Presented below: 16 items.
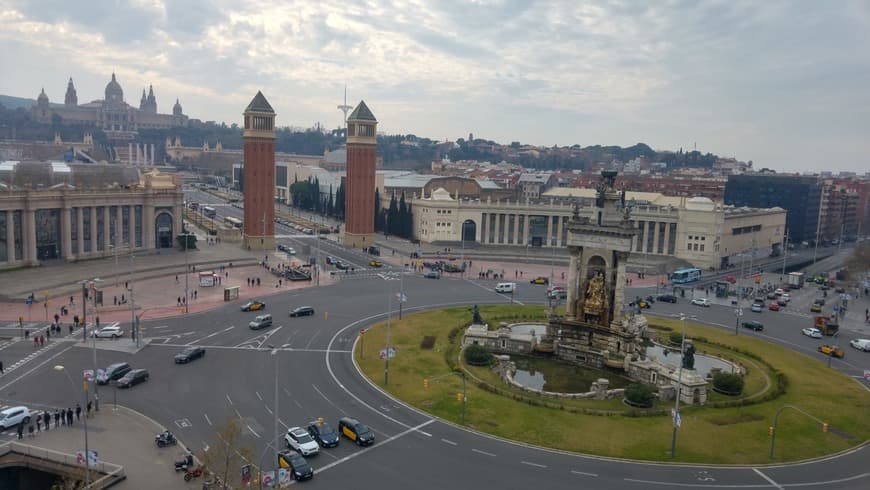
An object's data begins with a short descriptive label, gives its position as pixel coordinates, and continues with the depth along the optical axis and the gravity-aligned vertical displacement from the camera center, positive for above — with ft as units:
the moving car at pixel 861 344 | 208.03 -51.62
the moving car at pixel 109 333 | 184.96 -51.89
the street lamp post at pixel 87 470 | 95.72 -48.65
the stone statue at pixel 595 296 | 187.33 -35.72
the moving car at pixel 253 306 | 226.58 -51.79
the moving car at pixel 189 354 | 163.73 -51.25
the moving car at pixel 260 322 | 201.32 -51.31
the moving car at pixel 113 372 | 147.02 -51.08
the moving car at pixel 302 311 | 220.23 -51.54
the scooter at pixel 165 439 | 114.42 -50.75
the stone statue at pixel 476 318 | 200.85 -46.58
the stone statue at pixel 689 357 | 152.15 -42.70
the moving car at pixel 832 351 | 197.52 -51.40
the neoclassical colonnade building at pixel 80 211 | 271.08 -26.77
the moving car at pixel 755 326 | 230.48 -51.86
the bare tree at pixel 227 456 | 95.25 -46.76
